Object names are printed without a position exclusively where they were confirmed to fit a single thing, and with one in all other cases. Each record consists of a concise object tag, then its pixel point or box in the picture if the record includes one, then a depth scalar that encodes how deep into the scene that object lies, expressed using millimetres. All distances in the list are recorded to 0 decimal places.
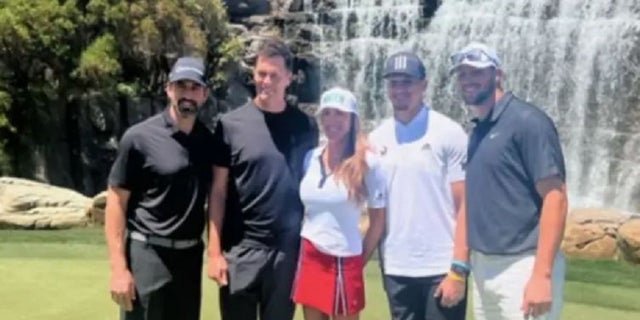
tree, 24312
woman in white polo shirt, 4641
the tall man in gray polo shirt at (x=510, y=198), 4156
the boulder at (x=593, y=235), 12414
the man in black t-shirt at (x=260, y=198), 4812
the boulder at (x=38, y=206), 15227
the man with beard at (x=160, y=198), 4715
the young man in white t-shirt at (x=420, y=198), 4594
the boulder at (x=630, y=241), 11922
